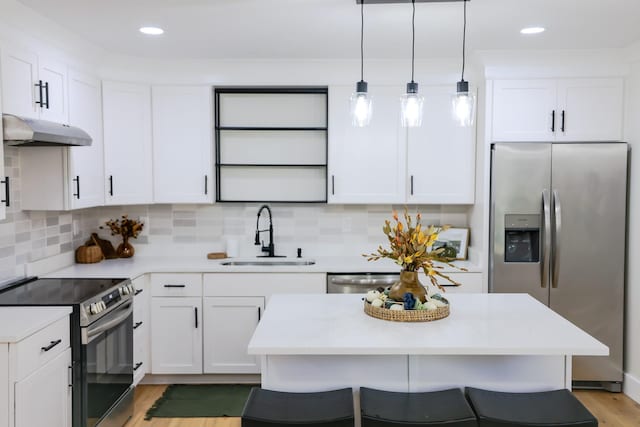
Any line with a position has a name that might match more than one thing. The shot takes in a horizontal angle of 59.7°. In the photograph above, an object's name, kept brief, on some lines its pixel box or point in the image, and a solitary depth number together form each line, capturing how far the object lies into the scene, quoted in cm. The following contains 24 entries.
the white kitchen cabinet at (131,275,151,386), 379
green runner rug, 361
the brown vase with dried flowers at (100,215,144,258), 446
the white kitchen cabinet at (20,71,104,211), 346
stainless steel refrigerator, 389
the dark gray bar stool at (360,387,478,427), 198
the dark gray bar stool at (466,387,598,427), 197
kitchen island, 216
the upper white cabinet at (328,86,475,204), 422
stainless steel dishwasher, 400
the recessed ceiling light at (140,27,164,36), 332
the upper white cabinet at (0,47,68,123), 282
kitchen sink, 443
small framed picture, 434
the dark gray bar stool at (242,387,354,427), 197
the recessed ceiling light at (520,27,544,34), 331
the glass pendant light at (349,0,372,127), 251
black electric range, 275
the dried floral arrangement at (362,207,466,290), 253
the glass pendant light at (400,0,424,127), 246
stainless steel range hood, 271
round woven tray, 250
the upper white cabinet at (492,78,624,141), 394
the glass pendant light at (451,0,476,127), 246
